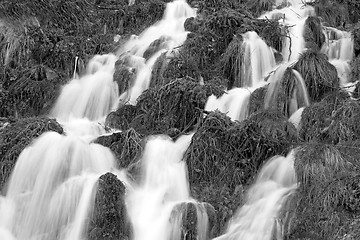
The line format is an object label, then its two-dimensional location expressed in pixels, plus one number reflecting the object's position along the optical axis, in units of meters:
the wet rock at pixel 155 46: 13.15
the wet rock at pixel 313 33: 12.77
